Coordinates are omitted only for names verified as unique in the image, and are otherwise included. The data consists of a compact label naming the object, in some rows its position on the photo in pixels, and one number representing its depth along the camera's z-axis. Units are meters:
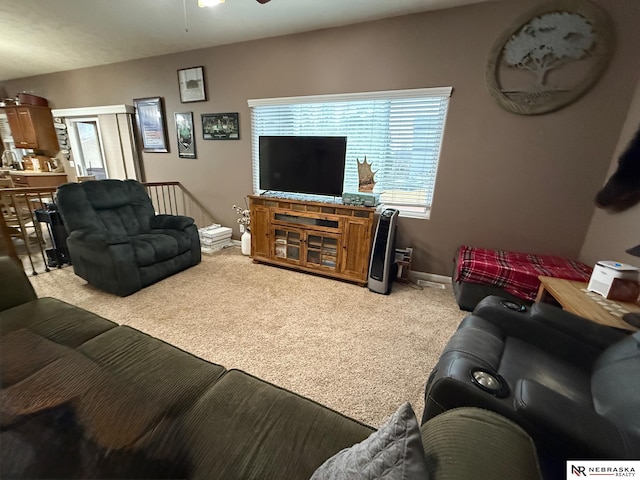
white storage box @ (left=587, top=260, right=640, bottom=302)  1.53
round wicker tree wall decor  2.01
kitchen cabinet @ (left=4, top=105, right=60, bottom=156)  4.85
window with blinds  2.63
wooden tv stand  2.71
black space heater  2.49
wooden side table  1.37
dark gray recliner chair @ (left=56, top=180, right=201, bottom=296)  2.36
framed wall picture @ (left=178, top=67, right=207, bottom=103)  3.49
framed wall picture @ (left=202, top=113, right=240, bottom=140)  3.46
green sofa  0.54
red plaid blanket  2.05
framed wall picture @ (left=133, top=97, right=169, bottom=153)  3.88
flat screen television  2.78
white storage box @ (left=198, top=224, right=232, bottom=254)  3.62
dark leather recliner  0.77
